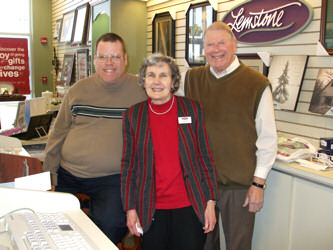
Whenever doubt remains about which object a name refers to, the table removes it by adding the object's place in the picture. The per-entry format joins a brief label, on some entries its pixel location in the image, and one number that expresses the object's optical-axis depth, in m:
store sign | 2.70
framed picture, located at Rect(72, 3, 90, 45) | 6.98
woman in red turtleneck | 1.90
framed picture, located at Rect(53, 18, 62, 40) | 8.73
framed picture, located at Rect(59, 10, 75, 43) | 7.81
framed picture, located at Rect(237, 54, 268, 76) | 3.05
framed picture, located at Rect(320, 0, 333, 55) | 2.46
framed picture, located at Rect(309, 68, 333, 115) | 2.47
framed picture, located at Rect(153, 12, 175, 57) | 4.30
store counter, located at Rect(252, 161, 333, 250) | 1.87
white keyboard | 1.18
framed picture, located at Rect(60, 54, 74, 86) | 7.80
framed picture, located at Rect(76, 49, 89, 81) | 7.00
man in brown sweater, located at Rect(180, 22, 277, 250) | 1.97
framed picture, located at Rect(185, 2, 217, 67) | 3.72
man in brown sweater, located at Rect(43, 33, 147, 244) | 2.33
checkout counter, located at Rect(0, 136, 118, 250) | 1.30
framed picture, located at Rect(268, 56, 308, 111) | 2.71
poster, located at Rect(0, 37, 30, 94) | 9.12
